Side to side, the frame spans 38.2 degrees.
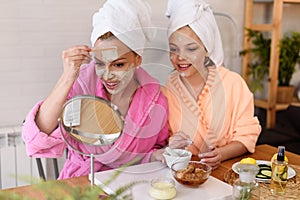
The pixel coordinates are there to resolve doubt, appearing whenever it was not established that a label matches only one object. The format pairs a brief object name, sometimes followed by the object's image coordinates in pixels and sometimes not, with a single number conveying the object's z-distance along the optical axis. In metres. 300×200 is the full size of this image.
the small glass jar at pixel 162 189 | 1.20
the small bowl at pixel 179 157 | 1.38
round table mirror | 1.11
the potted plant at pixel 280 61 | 3.22
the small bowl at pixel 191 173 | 1.29
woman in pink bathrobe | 1.41
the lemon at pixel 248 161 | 1.46
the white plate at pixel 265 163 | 1.38
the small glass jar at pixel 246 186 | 1.17
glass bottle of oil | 1.29
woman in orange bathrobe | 1.56
